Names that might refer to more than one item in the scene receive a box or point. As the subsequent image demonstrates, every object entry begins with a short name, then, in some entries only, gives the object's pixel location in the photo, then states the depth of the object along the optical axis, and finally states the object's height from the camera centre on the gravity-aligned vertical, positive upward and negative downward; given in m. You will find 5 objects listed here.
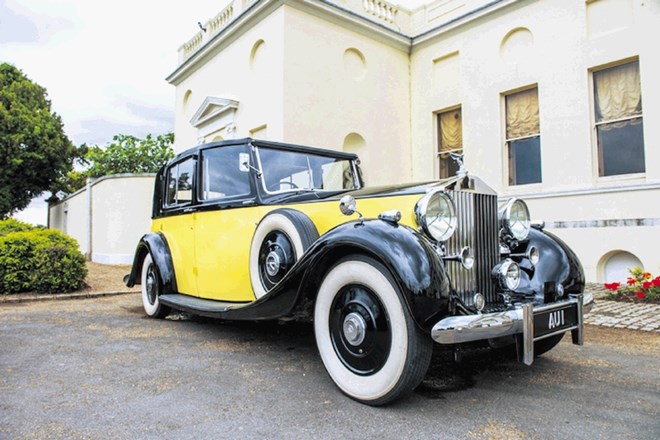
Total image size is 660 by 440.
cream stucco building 7.95 +3.10
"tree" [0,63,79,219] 18.33 +4.04
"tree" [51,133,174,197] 28.38 +5.38
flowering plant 6.27 -0.90
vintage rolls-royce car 2.28 -0.20
